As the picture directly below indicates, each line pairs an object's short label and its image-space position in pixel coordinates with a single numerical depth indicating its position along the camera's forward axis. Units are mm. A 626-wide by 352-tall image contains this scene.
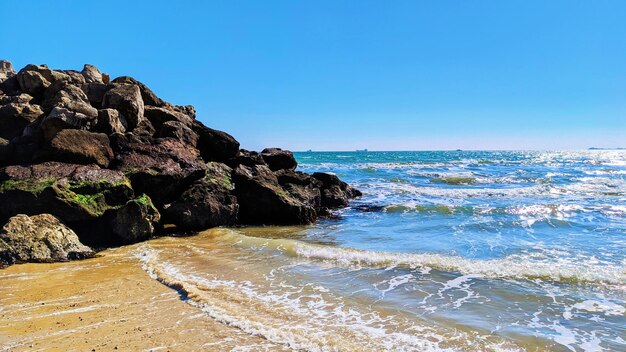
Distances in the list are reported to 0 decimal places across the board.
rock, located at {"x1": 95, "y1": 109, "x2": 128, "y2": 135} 13867
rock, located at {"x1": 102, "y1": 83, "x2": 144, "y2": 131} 15008
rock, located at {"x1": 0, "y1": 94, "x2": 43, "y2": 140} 14078
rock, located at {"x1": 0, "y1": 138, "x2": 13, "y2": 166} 12656
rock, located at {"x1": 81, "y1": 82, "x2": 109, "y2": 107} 15914
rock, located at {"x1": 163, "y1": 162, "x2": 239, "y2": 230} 12977
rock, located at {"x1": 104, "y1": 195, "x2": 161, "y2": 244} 11203
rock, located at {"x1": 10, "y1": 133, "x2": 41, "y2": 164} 12516
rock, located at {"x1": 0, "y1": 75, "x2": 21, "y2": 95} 17609
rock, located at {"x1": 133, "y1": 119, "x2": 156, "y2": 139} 14477
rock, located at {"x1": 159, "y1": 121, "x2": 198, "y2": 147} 15922
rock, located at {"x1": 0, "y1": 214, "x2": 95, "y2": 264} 9016
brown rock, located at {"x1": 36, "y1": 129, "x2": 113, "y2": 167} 12172
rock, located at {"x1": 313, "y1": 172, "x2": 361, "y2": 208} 20672
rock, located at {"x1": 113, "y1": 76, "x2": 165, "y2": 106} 18078
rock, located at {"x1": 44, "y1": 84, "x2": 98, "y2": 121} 13305
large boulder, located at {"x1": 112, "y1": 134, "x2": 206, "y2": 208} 12898
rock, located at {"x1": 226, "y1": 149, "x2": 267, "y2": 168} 18500
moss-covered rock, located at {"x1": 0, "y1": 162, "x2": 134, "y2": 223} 10617
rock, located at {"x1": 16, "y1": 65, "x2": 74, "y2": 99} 16688
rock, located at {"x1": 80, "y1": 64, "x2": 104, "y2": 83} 19122
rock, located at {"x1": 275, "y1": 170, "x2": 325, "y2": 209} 17891
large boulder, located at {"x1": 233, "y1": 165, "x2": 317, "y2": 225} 15312
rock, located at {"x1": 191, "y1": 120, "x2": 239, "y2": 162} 18000
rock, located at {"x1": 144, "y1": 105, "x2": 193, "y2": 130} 16875
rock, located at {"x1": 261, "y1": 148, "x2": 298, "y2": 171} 22359
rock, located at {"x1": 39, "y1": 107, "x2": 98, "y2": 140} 12547
